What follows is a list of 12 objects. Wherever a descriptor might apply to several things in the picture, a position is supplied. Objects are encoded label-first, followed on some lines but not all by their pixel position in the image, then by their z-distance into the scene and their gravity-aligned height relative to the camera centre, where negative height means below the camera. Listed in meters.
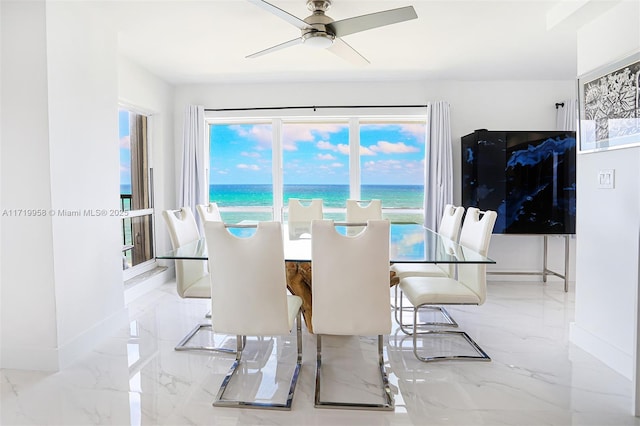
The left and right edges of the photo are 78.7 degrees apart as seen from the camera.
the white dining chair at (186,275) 2.69 -0.57
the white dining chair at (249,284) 2.00 -0.46
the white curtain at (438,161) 4.50 +0.39
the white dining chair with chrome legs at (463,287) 2.50 -0.62
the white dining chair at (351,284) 1.99 -0.46
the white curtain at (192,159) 4.65 +0.45
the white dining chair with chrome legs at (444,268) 3.13 -0.62
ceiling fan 2.18 +1.03
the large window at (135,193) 4.14 +0.04
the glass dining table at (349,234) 2.25 -0.35
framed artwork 2.27 +0.55
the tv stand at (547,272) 4.24 -0.88
